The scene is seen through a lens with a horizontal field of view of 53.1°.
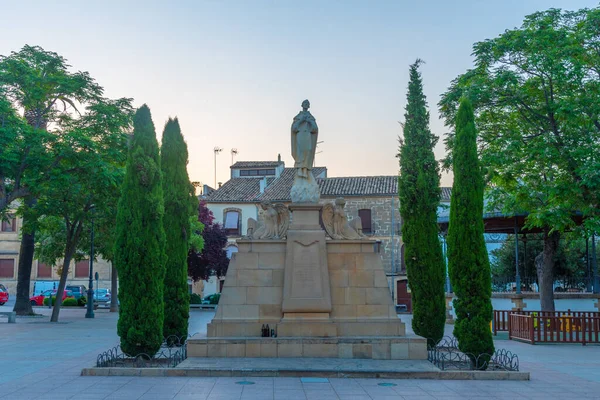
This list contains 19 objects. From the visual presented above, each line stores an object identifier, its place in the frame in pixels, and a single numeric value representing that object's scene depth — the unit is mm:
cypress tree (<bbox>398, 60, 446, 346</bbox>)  15969
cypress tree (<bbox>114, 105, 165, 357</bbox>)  12352
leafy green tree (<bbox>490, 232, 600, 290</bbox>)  35406
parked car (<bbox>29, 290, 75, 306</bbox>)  44784
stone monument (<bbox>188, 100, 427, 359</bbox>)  12844
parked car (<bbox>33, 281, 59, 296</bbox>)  51031
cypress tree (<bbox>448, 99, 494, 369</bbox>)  11922
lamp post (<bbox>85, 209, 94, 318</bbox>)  31756
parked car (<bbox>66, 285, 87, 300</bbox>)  49022
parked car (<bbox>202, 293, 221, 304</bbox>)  44097
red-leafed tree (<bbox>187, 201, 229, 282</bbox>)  45906
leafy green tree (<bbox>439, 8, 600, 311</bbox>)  18516
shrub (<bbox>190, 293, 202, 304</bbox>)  42219
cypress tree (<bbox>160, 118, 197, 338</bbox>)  16453
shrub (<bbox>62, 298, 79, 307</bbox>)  42219
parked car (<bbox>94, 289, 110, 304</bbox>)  45566
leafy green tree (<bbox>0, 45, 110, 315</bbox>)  21422
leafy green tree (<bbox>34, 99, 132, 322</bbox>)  22484
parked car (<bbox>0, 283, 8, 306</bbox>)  42609
